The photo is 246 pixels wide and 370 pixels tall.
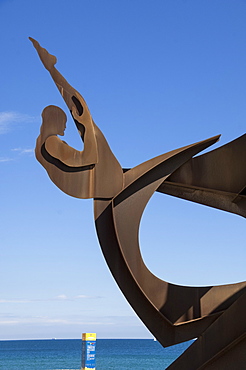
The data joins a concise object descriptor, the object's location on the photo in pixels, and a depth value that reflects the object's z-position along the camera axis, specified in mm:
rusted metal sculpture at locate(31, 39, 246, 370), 7996
